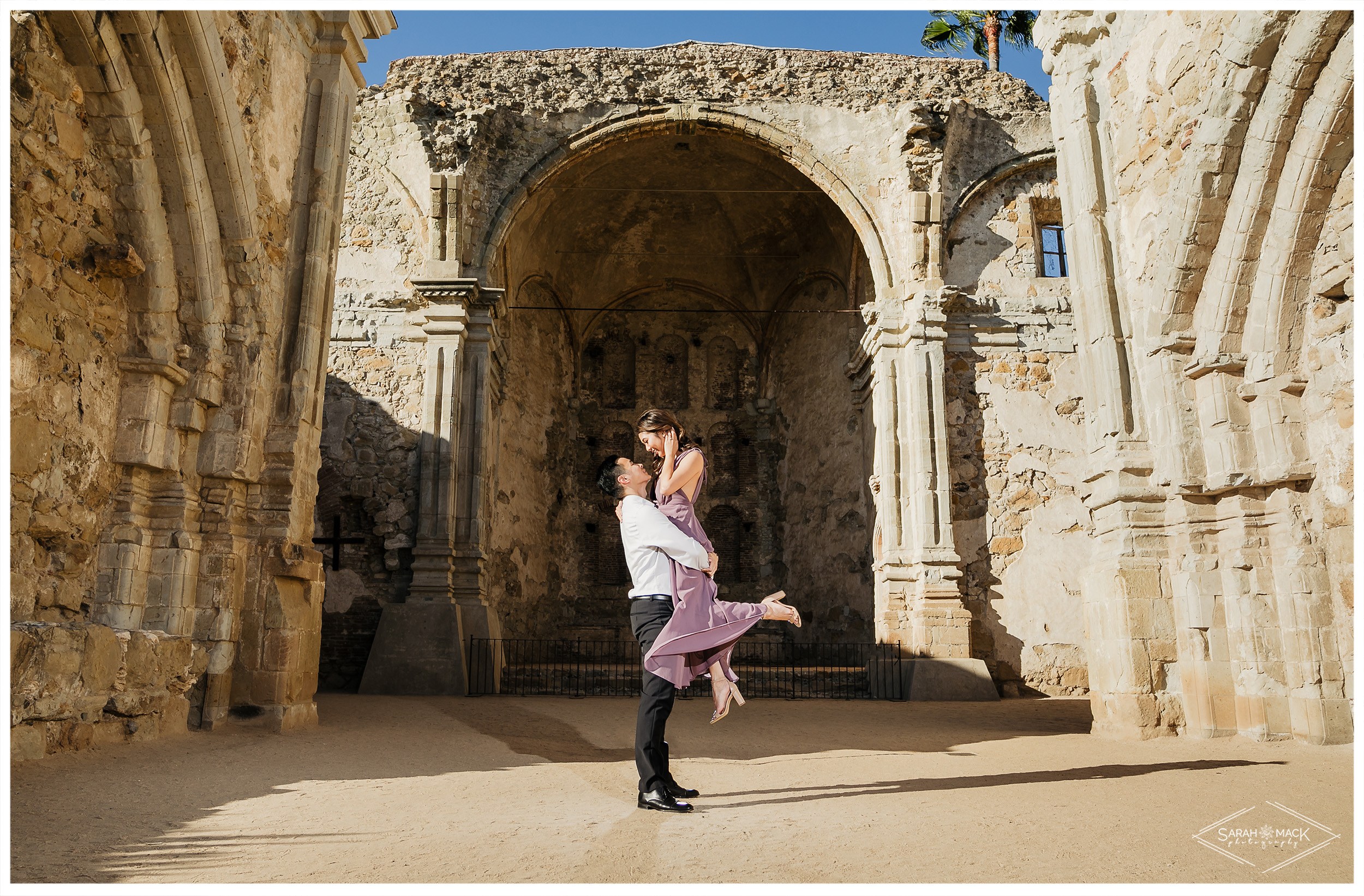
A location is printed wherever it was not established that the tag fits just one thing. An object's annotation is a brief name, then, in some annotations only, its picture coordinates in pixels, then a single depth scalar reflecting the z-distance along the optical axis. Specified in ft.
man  12.29
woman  12.23
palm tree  70.03
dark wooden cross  39.73
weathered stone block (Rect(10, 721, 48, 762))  14.17
